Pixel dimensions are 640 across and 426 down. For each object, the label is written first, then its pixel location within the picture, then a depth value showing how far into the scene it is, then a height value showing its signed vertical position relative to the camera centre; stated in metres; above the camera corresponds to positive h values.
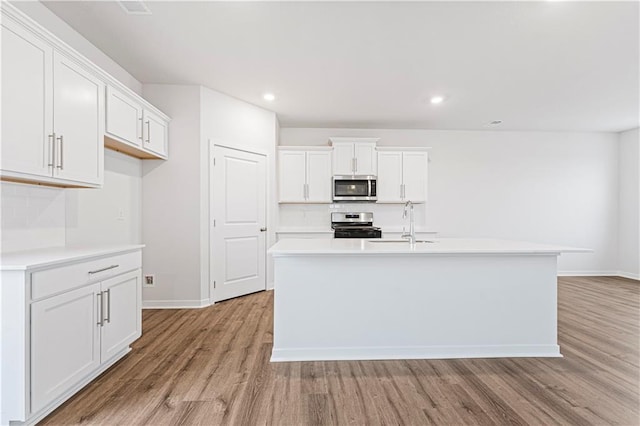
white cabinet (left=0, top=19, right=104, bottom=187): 1.74 +0.61
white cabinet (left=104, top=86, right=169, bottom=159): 2.70 +0.81
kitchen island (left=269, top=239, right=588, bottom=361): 2.46 -0.71
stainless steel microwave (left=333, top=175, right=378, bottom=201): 5.05 +0.39
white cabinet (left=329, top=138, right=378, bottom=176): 5.10 +0.92
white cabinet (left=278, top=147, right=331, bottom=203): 5.07 +0.60
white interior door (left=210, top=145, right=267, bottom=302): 4.00 -0.14
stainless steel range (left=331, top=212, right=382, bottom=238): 5.39 -0.13
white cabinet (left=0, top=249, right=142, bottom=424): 1.57 -0.67
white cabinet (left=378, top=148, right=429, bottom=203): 5.20 +0.61
